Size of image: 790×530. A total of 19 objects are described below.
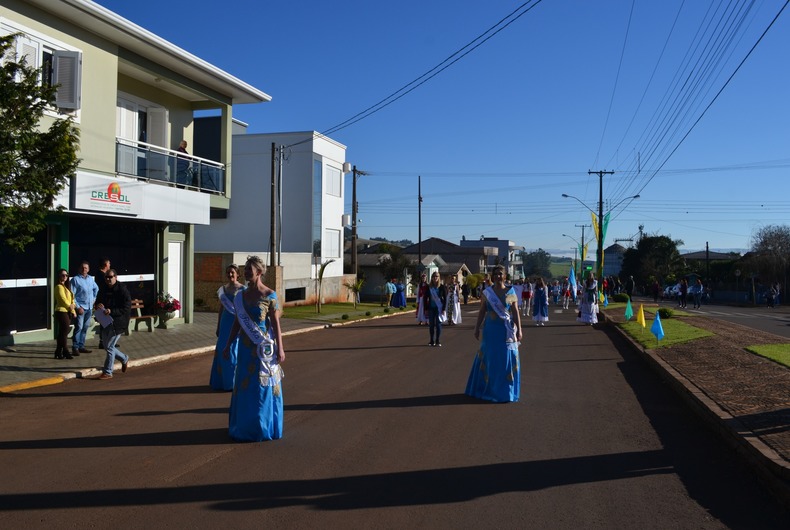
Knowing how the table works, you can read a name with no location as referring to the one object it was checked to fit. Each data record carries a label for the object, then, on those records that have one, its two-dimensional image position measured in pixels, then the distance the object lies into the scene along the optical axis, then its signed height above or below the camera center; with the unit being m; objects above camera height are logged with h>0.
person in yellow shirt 12.43 -0.74
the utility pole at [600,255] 39.84 +1.10
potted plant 18.91 -1.01
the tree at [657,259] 79.88 +1.81
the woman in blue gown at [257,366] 7.12 -0.99
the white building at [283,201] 39.88 +4.04
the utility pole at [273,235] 23.73 +1.23
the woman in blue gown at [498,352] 9.55 -1.09
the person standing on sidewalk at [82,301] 13.35 -0.63
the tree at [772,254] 52.66 +1.72
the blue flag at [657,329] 15.36 -1.22
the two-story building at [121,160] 14.30 +2.82
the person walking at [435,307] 16.86 -0.85
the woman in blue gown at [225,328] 10.12 -0.86
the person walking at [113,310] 11.07 -0.66
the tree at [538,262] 163.40 +2.89
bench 17.62 -1.22
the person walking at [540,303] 24.38 -1.05
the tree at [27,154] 9.02 +1.53
